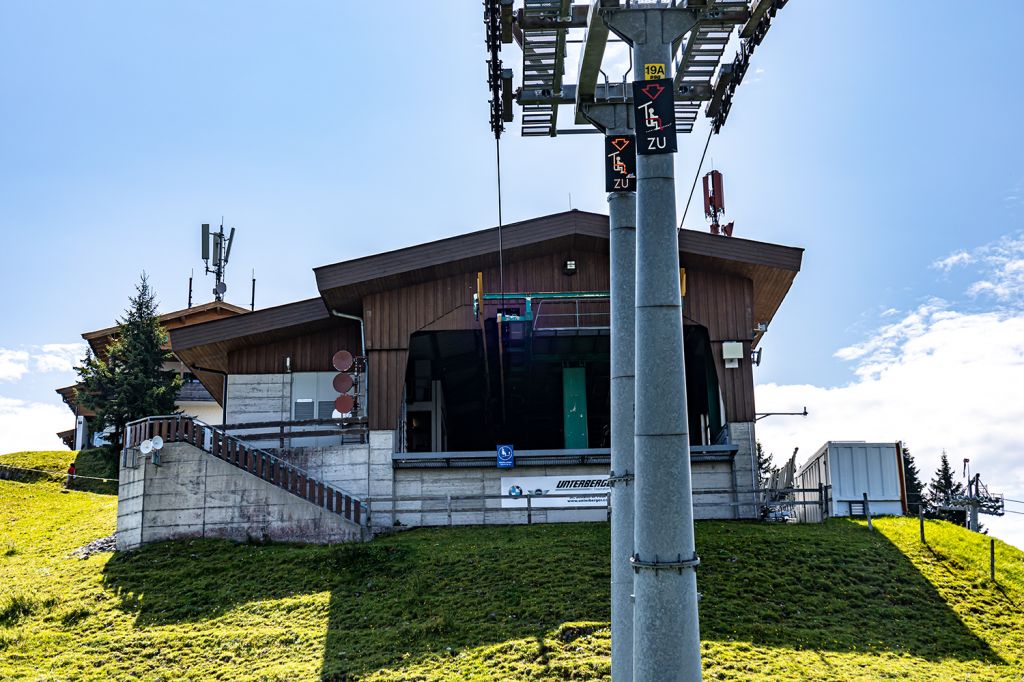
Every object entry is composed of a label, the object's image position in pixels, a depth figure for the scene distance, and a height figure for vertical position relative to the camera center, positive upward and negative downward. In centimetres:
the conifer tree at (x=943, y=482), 6194 +35
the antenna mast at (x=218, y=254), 5144 +1191
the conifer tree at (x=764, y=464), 6602 +171
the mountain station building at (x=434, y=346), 2511 +360
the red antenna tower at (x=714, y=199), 3703 +1052
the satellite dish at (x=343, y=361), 2933 +368
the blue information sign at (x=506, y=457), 2705 +84
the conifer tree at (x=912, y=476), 5969 +69
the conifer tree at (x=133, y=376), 4097 +469
